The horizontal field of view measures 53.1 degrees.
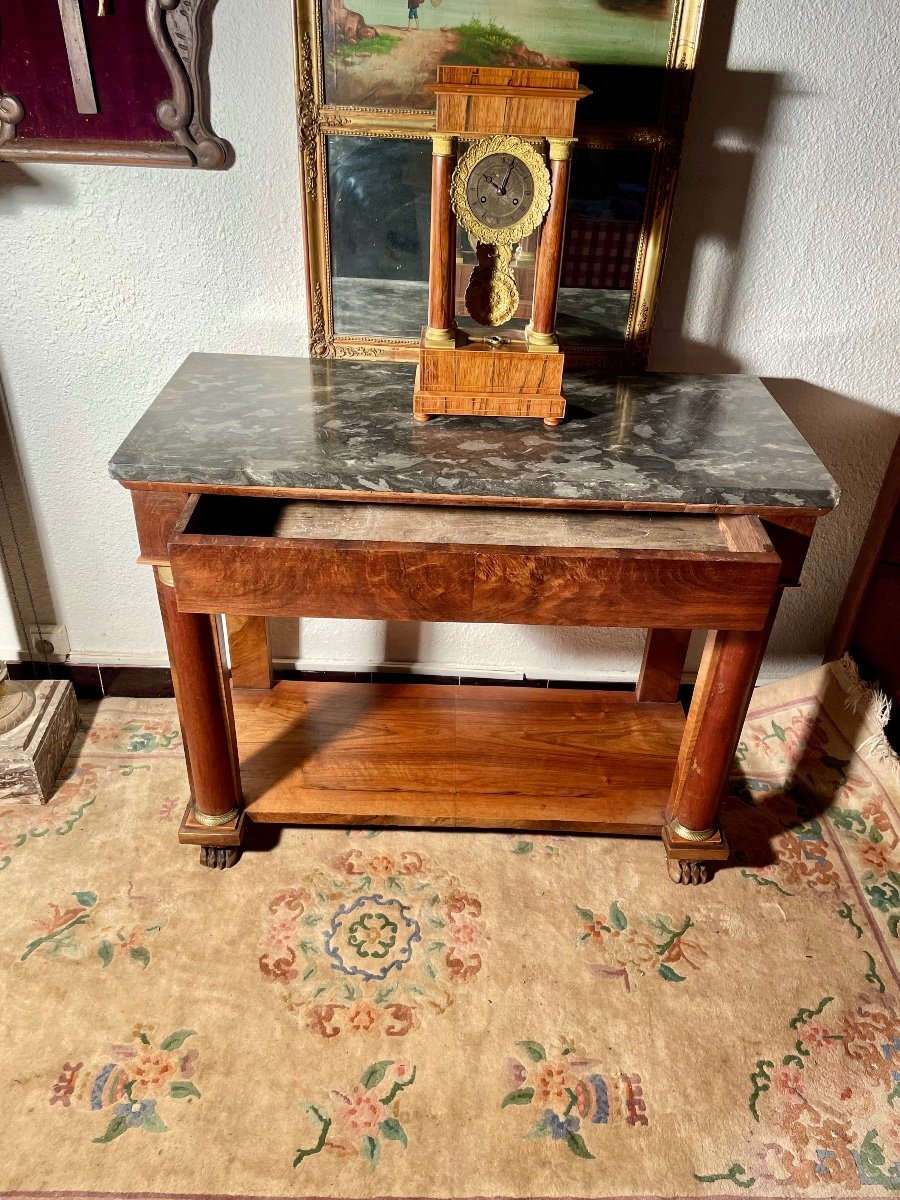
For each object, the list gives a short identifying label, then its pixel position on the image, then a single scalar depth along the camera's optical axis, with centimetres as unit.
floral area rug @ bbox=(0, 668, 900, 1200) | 133
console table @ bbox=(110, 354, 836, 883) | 131
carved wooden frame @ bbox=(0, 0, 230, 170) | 150
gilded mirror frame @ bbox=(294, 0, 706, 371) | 152
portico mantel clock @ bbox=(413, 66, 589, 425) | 134
